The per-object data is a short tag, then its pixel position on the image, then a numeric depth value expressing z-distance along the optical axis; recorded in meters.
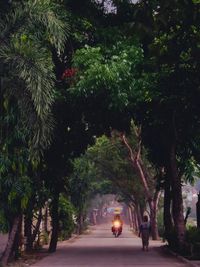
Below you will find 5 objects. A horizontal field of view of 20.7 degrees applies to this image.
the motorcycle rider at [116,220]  52.42
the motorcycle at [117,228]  51.31
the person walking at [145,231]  26.54
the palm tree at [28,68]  15.39
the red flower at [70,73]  19.69
